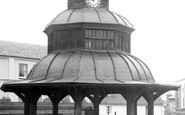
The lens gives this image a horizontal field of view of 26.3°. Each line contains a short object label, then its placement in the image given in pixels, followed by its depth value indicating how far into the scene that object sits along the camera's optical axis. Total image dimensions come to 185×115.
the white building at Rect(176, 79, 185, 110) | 73.53
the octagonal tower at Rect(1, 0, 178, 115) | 19.78
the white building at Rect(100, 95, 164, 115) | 68.31
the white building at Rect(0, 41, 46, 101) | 54.94
